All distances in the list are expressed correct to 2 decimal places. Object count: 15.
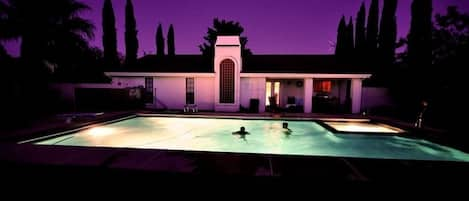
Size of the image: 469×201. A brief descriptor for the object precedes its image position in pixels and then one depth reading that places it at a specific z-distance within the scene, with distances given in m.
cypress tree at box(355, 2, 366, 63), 24.41
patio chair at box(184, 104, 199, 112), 13.43
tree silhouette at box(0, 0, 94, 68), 10.93
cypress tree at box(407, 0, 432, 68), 13.84
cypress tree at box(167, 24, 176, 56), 31.09
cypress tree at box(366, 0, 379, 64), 22.00
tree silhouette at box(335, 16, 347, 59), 26.78
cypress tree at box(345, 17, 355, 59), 26.16
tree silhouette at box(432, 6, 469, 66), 16.70
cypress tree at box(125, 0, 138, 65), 25.31
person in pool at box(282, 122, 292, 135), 9.13
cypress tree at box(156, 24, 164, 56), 30.00
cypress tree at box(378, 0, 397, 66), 19.84
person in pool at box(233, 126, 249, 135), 9.03
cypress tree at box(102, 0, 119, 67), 23.56
